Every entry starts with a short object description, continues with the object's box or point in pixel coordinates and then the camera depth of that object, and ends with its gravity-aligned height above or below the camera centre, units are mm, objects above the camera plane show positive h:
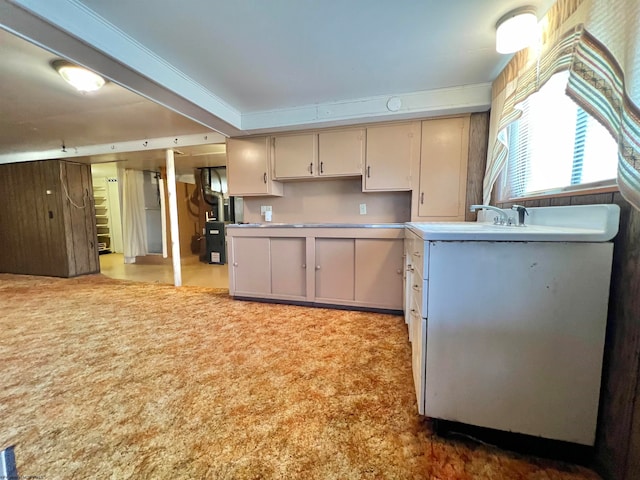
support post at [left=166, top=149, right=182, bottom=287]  3793 +7
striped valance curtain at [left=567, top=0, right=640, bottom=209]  757 +442
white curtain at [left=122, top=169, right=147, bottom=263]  6039 +16
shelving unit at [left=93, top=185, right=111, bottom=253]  7496 -46
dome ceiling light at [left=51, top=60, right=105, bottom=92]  2057 +1115
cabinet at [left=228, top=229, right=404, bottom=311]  2682 -580
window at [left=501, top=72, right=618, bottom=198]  1165 +352
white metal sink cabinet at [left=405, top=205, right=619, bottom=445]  1008 -437
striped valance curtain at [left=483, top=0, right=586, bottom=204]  1177 +785
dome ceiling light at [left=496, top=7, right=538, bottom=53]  1505 +1057
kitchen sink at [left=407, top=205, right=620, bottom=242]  971 -67
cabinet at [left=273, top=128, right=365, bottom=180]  2928 +692
